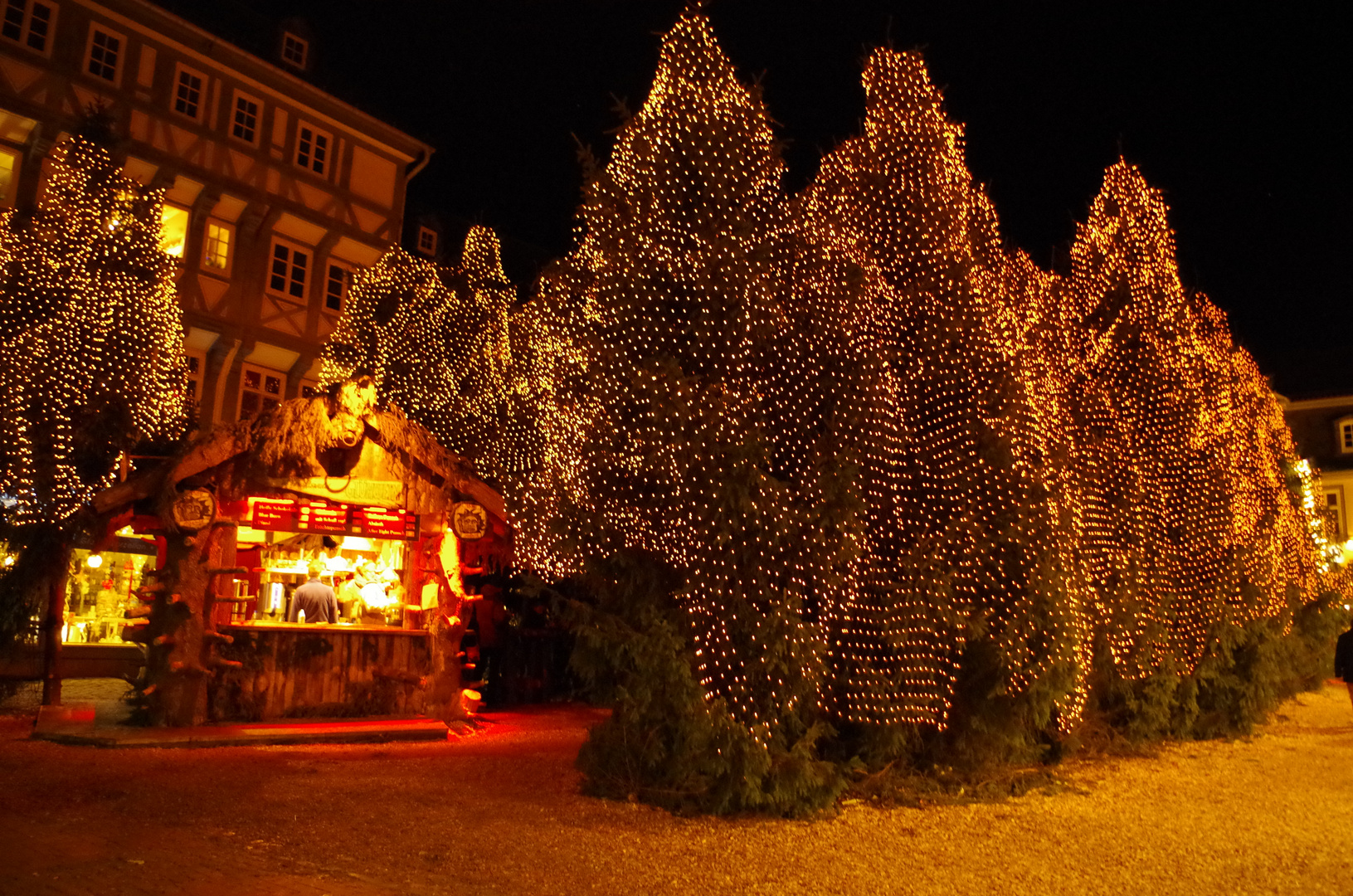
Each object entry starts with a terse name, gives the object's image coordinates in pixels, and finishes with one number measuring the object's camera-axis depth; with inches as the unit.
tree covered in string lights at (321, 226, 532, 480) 756.0
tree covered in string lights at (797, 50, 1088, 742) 343.6
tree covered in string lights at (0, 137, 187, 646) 520.7
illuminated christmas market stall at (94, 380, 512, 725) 455.2
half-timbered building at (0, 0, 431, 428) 748.6
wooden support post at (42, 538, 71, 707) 499.5
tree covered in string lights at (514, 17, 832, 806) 313.7
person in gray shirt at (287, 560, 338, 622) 524.7
